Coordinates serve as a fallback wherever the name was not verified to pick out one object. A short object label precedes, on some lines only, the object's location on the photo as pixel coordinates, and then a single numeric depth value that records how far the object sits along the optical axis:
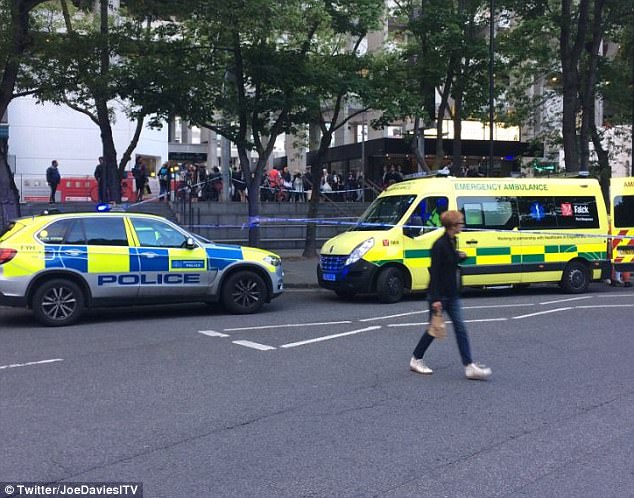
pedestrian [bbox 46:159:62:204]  23.62
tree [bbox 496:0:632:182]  19.12
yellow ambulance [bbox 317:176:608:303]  12.88
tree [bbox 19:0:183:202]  14.70
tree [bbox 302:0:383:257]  16.42
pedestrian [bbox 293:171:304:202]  27.77
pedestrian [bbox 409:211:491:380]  7.07
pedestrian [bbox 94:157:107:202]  18.91
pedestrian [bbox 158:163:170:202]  25.95
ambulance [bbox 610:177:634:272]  15.77
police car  10.12
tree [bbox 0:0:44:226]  13.48
